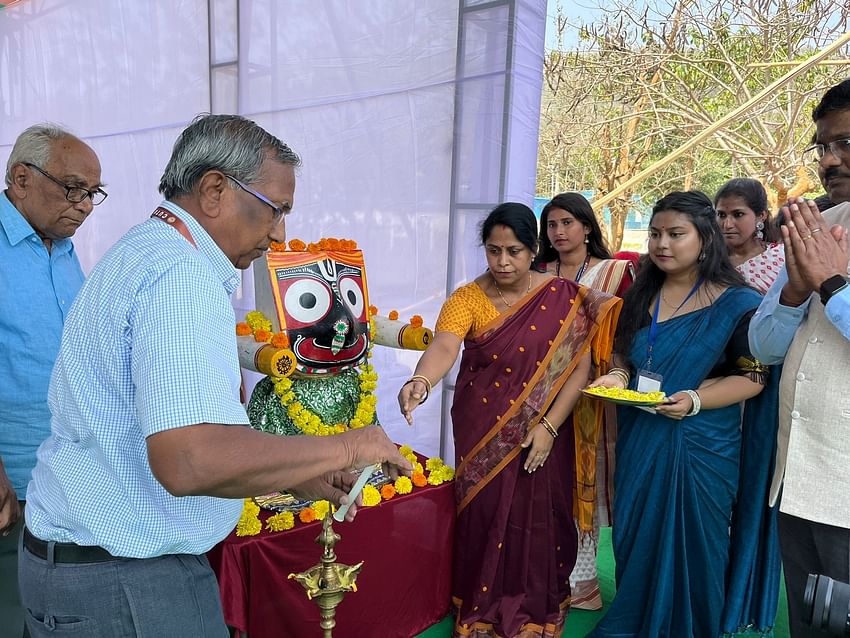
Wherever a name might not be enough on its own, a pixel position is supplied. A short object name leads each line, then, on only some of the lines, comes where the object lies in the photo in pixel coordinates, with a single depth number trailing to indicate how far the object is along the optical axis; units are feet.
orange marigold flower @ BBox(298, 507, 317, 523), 6.39
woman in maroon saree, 7.52
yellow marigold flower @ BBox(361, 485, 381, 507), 6.66
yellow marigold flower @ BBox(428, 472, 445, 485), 7.58
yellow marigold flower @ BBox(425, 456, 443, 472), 7.76
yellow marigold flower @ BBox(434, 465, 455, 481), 7.72
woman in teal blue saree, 7.10
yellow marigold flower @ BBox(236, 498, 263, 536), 5.97
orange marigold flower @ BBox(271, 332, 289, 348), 6.13
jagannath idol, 6.24
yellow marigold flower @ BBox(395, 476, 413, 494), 7.04
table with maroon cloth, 5.92
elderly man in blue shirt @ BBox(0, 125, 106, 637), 5.87
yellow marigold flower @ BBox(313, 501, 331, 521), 6.47
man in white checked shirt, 2.77
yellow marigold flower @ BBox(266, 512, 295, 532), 6.15
